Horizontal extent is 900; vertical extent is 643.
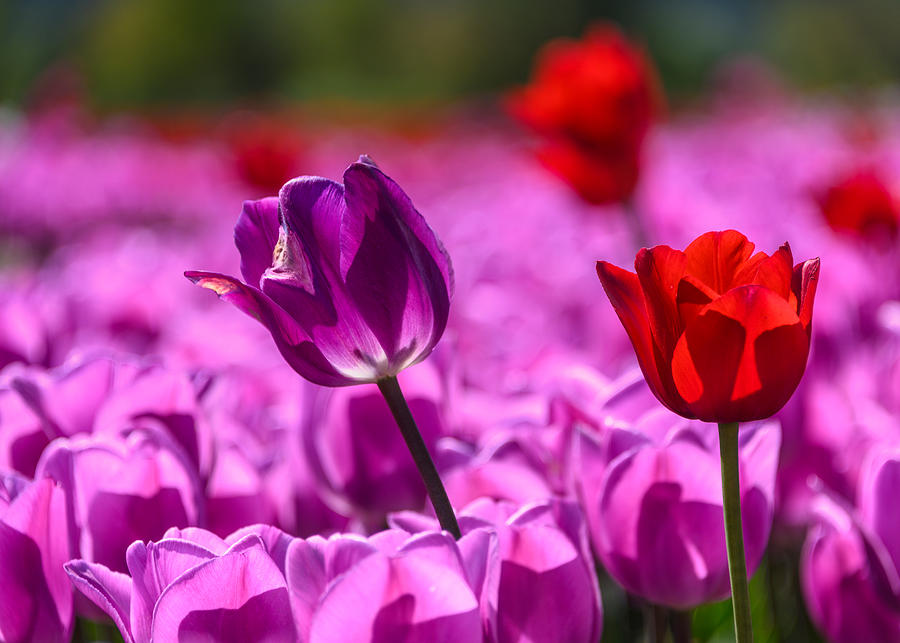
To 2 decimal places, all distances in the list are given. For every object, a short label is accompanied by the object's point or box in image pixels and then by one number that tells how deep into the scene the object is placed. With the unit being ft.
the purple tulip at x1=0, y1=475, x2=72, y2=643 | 4.03
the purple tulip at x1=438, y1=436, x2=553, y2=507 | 4.17
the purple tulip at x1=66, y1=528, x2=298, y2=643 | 3.86
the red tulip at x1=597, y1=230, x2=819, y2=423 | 3.83
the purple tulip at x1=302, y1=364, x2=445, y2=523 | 4.33
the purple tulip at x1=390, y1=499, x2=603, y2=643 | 3.93
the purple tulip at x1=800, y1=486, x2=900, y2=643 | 4.09
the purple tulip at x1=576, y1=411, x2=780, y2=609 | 4.07
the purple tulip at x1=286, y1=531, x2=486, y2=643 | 3.81
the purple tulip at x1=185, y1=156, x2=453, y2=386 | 3.89
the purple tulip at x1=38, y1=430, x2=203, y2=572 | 4.12
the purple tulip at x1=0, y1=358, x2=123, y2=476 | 4.37
